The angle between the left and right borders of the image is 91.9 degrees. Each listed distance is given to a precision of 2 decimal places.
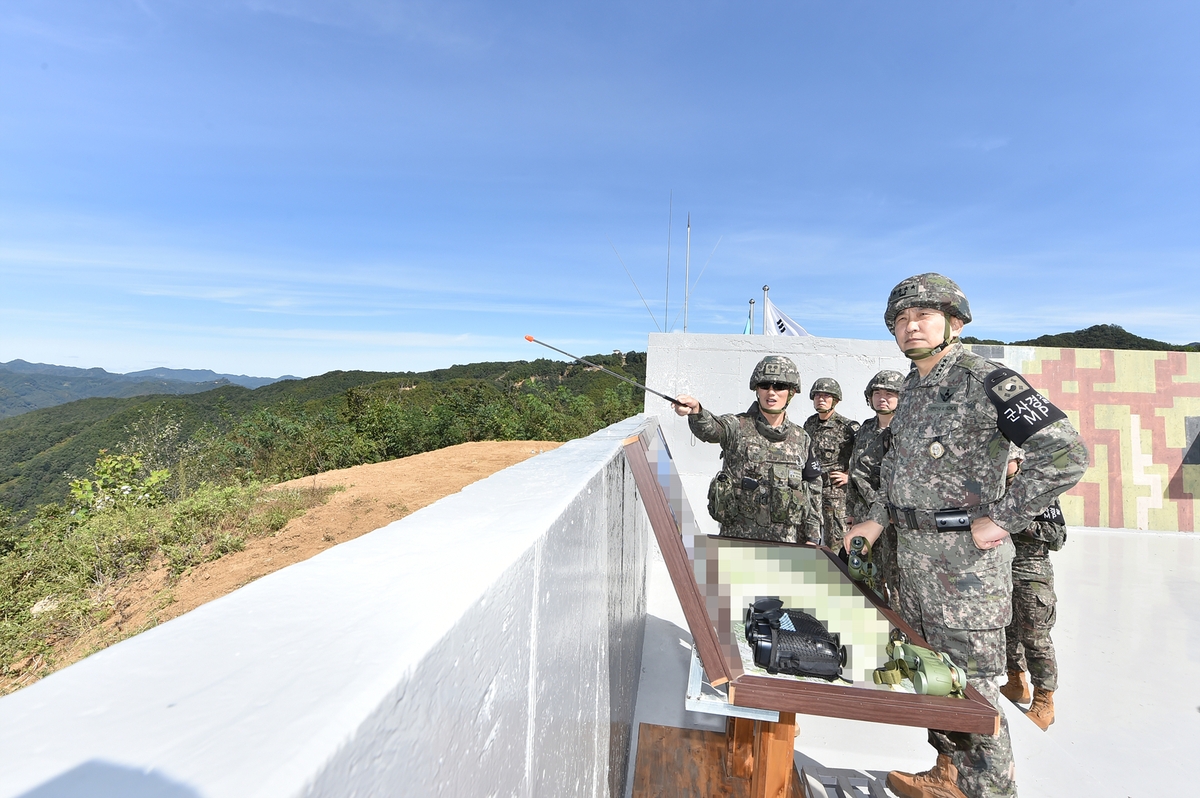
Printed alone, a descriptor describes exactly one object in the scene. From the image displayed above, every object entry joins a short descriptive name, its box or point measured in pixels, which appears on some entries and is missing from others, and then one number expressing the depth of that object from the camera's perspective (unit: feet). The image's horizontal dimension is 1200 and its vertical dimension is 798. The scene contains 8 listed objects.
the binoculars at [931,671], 5.06
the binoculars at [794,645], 5.42
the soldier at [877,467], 10.55
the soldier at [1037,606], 9.96
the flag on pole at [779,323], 25.94
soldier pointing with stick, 11.49
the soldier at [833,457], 14.15
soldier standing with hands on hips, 6.48
